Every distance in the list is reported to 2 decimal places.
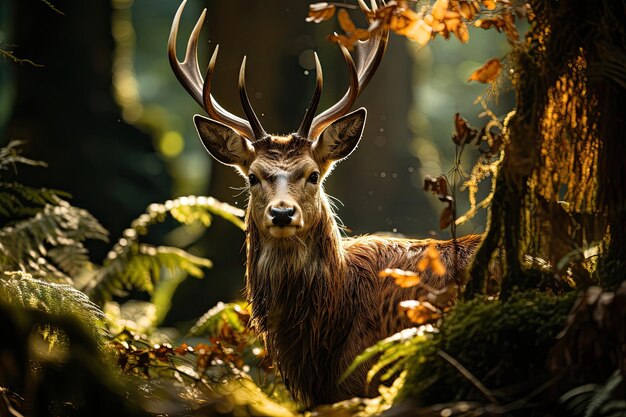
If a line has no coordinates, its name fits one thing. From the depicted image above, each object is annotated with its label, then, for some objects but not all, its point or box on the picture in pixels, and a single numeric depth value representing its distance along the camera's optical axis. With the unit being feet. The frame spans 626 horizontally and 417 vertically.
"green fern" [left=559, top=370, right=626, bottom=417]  18.43
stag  38.19
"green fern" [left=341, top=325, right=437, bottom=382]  23.15
